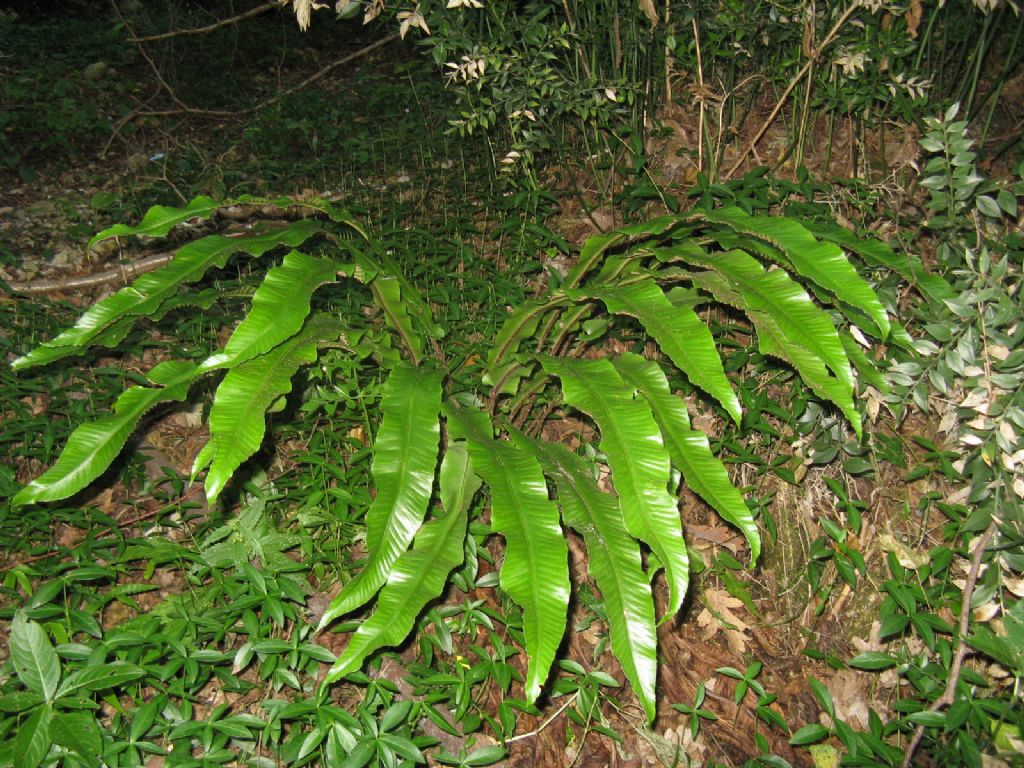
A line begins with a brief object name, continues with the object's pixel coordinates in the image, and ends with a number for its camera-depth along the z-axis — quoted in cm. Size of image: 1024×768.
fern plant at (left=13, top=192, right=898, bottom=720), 151
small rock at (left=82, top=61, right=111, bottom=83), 552
